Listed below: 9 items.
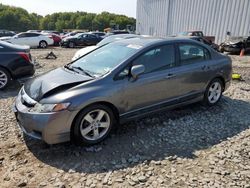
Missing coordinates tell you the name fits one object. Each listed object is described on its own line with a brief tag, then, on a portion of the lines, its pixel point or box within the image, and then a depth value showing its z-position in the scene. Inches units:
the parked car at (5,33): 941.9
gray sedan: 104.8
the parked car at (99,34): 764.5
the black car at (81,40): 717.6
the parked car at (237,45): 535.7
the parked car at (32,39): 644.3
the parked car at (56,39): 773.3
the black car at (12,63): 201.3
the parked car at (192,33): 577.5
